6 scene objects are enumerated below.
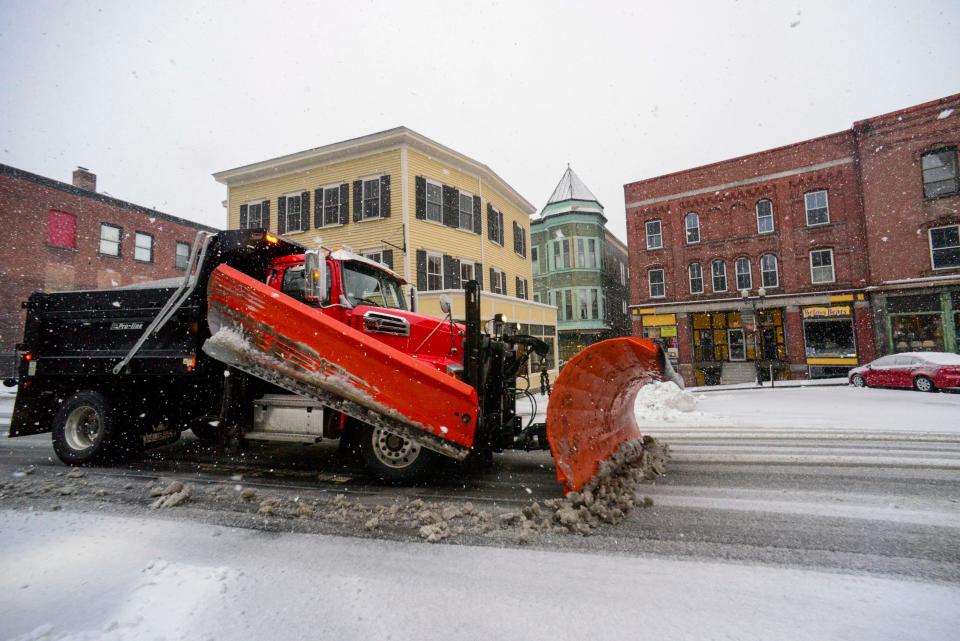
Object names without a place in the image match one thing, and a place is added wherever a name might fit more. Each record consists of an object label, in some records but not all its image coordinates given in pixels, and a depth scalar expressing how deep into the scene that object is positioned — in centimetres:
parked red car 1380
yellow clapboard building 1678
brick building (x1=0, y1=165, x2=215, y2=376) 2188
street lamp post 1985
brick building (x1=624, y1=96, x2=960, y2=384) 2088
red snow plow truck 398
